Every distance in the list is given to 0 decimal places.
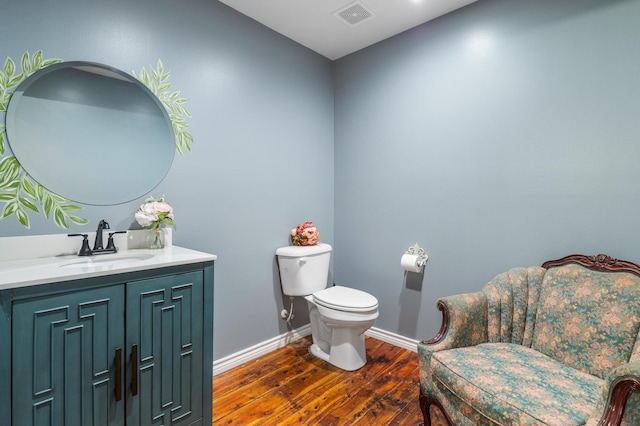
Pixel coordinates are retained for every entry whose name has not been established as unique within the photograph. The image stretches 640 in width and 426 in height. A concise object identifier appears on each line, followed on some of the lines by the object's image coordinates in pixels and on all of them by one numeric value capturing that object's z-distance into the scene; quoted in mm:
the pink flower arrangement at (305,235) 2514
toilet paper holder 2301
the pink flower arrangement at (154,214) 1663
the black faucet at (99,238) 1555
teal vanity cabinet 1042
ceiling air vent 2119
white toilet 2051
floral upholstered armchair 1089
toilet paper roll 2242
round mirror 1472
